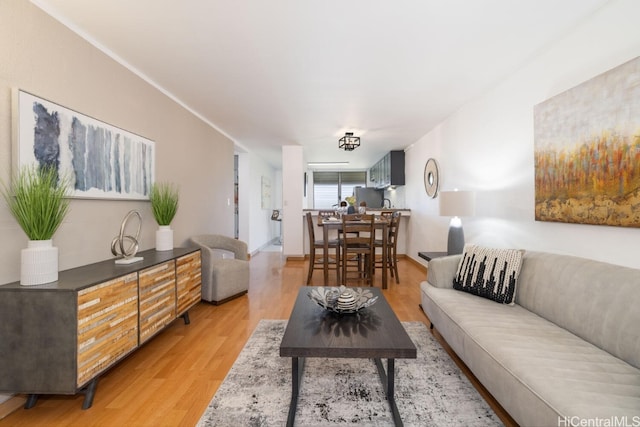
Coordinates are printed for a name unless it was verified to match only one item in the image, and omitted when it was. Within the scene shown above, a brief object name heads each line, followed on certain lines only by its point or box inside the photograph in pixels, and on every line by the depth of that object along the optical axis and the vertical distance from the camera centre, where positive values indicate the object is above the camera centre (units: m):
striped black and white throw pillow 1.96 -0.47
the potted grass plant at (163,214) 2.57 +0.00
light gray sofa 1.00 -0.68
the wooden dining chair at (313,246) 3.82 -0.50
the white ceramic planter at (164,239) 2.57 -0.25
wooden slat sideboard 1.38 -0.64
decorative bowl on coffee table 1.70 -0.58
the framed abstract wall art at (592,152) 1.48 +0.39
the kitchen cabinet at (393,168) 5.91 +1.01
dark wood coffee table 1.28 -0.65
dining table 3.62 -0.34
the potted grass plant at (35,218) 1.44 -0.02
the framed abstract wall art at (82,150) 1.56 +0.47
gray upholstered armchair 2.98 -0.66
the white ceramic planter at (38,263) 1.44 -0.27
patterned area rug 1.40 -1.08
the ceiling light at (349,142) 4.08 +1.10
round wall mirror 4.22 +0.57
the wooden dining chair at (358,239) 3.59 -0.36
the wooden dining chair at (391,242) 3.93 -0.44
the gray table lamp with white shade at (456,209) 2.81 +0.04
